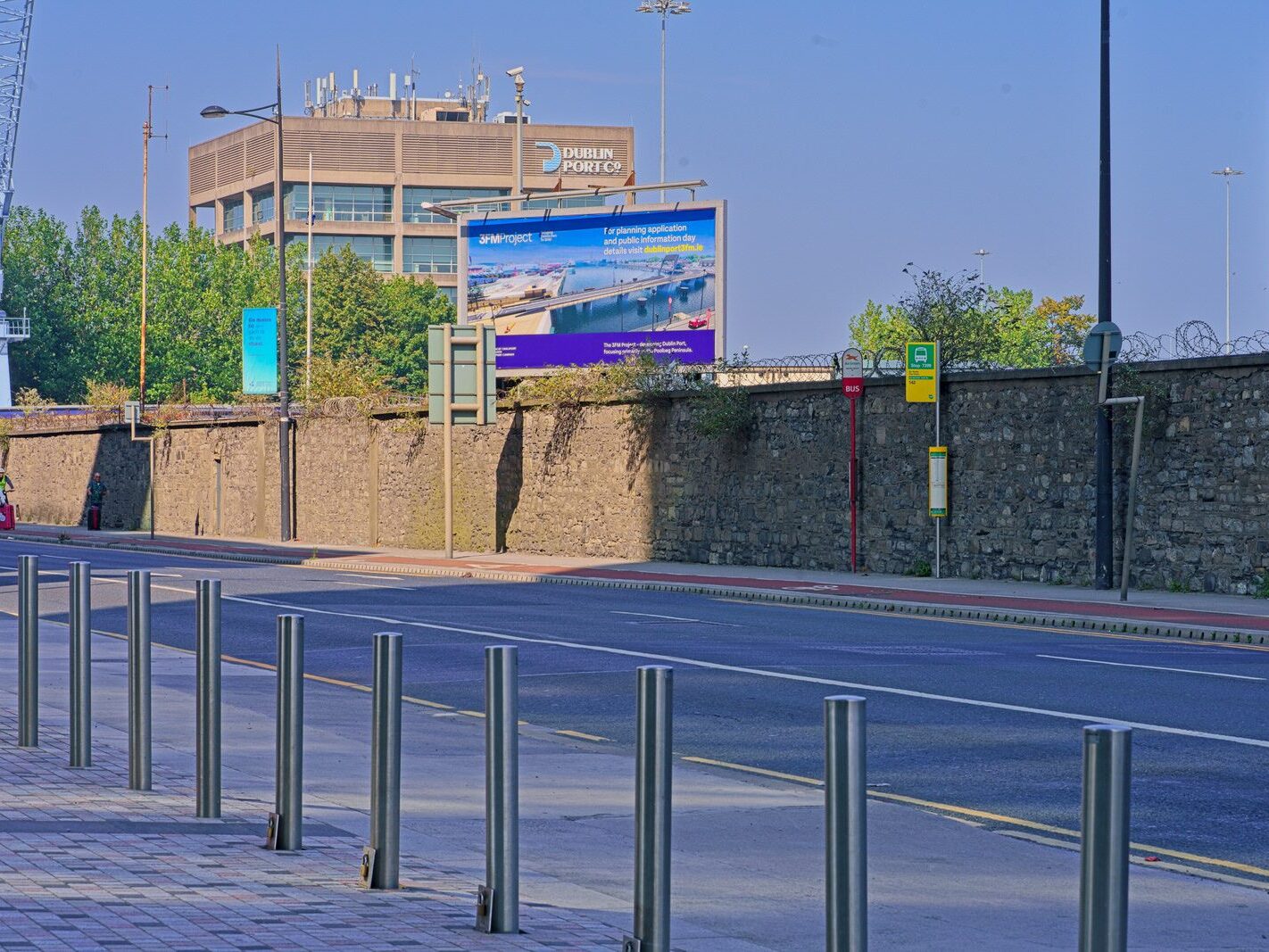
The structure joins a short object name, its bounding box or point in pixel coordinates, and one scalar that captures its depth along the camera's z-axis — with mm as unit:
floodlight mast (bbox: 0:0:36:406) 101688
